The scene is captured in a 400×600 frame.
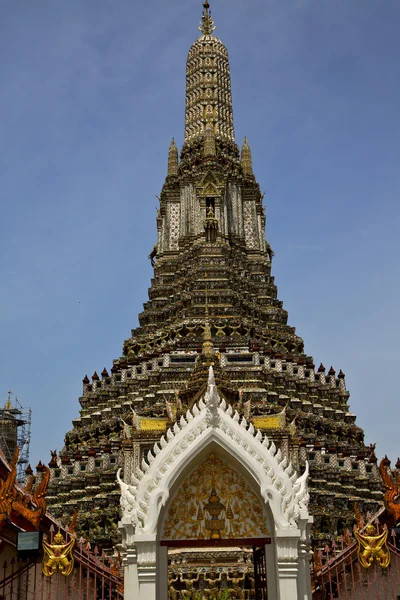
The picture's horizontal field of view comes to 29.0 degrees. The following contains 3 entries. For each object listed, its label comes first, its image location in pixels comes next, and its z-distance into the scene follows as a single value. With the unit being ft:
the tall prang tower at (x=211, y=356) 90.68
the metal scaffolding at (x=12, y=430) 161.17
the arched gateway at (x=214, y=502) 31.76
